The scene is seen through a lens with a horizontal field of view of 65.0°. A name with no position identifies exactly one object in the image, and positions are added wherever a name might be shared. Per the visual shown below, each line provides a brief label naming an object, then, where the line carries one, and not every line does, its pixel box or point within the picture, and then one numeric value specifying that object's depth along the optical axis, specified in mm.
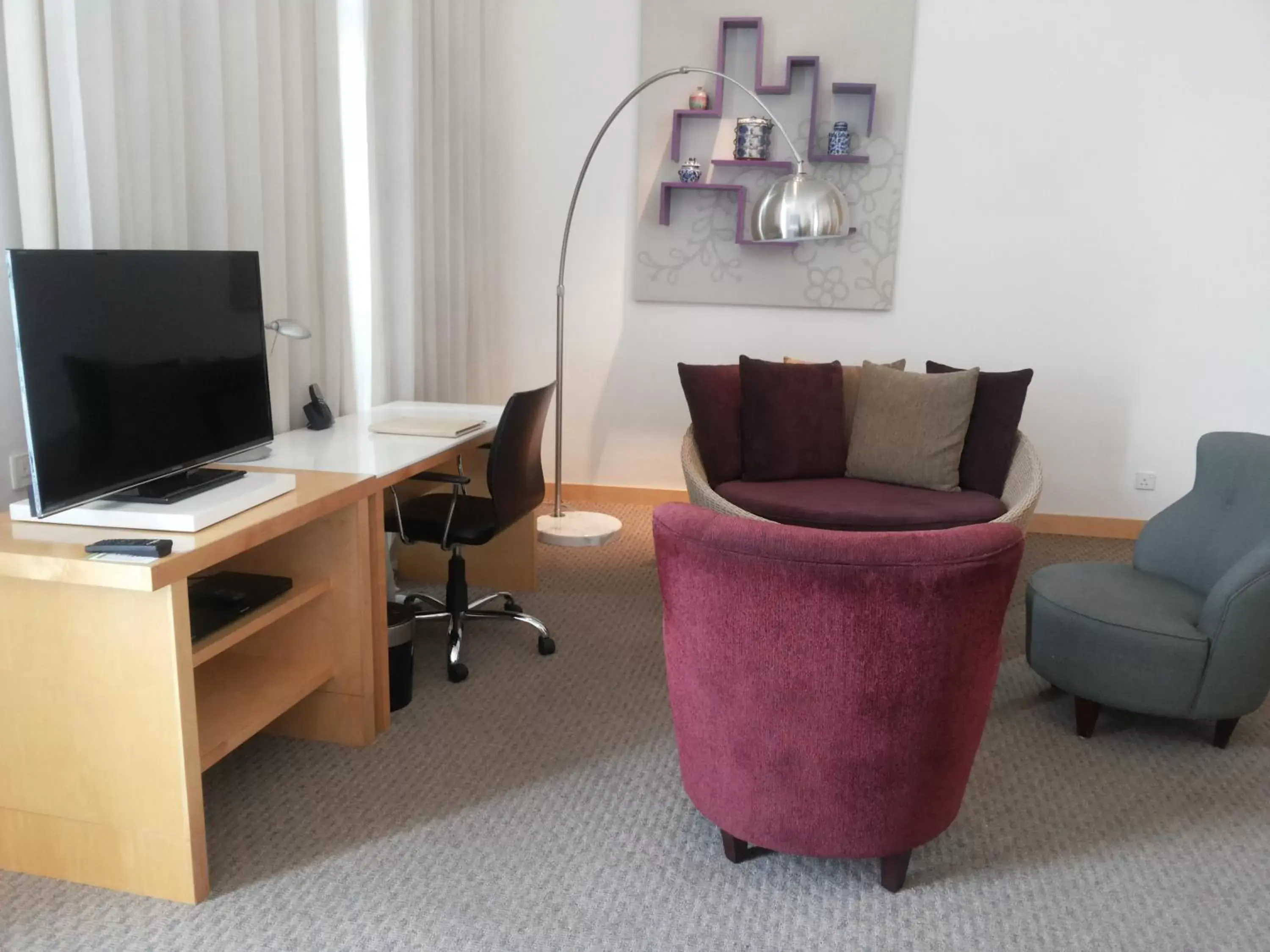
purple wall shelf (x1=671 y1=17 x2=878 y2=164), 4445
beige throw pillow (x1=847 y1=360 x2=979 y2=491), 3584
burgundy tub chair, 1712
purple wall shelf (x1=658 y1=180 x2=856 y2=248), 4559
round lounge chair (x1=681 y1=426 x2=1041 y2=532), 3158
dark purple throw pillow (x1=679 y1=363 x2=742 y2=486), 3615
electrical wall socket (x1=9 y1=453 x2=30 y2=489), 2240
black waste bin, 2775
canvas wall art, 4473
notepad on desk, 3107
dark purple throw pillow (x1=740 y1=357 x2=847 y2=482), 3650
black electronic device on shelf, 2109
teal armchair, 2551
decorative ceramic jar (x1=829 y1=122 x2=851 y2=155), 4469
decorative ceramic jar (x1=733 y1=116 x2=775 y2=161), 4477
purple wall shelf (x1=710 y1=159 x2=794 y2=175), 4535
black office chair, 2975
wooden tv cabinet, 1845
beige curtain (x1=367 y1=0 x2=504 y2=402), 3783
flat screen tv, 1823
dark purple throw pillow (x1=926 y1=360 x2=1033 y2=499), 3561
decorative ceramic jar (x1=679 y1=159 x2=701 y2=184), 4602
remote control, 1787
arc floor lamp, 2961
